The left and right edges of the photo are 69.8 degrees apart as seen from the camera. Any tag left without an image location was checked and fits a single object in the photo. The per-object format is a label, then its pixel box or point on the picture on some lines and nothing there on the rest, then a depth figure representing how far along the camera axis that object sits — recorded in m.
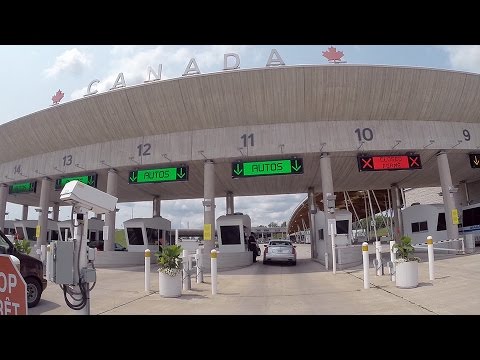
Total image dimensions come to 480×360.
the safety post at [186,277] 10.99
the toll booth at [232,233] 23.00
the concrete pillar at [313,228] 27.36
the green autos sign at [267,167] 19.16
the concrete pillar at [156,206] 32.82
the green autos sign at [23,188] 26.33
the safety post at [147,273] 10.90
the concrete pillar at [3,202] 28.13
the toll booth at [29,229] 30.31
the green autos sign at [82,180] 23.12
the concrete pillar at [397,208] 30.38
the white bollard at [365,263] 10.12
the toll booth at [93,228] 28.44
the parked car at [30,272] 8.14
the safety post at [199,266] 12.91
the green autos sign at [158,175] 20.78
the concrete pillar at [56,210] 37.25
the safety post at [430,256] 10.40
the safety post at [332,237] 15.35
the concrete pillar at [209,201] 20.34
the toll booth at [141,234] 24.50
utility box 5.09
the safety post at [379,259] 12.47
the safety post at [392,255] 10.56
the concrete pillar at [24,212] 38.06
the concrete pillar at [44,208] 25.45
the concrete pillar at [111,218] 21.67
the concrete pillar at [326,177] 19.54
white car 20.69
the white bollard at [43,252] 17.69
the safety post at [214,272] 10.21
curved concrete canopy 18.55
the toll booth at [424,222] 23.06
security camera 5.33
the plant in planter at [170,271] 9.67
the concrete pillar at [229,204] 32.13
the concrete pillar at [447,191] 20.20
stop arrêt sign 3.75
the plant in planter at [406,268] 9.56
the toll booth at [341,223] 22.97
